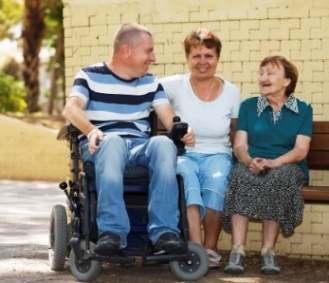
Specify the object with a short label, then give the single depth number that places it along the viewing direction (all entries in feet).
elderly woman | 25.61
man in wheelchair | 22.88
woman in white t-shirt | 26.01
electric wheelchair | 23.39
